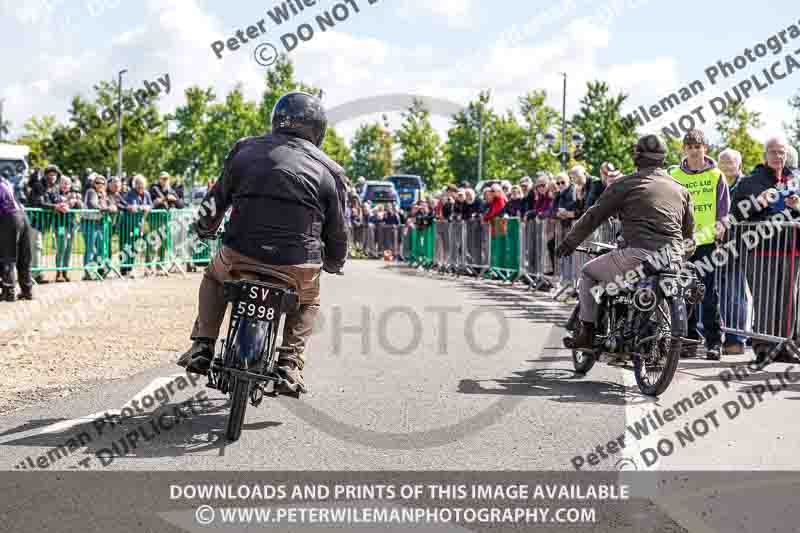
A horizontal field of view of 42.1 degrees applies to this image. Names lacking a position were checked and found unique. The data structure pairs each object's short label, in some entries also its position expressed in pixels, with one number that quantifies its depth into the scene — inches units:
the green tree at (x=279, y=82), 1978.3
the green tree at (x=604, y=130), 2431.1
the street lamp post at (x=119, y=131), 1963.6
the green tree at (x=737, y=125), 1952.5
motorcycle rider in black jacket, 223.3
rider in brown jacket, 301.6
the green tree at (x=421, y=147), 2608.3
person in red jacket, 778.8
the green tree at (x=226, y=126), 2175.2
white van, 1263.5
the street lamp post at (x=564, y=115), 1850.3
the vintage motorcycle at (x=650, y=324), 283.7
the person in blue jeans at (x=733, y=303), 388.5
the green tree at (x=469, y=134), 2637.8
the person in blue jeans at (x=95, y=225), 722.8
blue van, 2051.4
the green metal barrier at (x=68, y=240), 677.3
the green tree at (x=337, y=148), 2495.1
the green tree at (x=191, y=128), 2247.8
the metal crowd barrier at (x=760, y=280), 362.6
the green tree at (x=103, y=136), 2103.8
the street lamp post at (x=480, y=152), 2367.9
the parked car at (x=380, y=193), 1770.4
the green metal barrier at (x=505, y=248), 730.9
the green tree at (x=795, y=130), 1952.9
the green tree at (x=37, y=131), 2391.4
